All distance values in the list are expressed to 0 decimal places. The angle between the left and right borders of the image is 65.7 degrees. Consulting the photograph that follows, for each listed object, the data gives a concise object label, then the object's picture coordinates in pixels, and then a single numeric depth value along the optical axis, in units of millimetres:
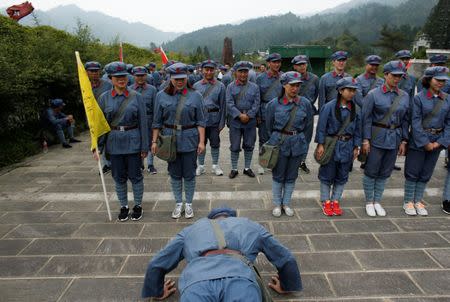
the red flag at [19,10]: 12961
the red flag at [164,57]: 8940
